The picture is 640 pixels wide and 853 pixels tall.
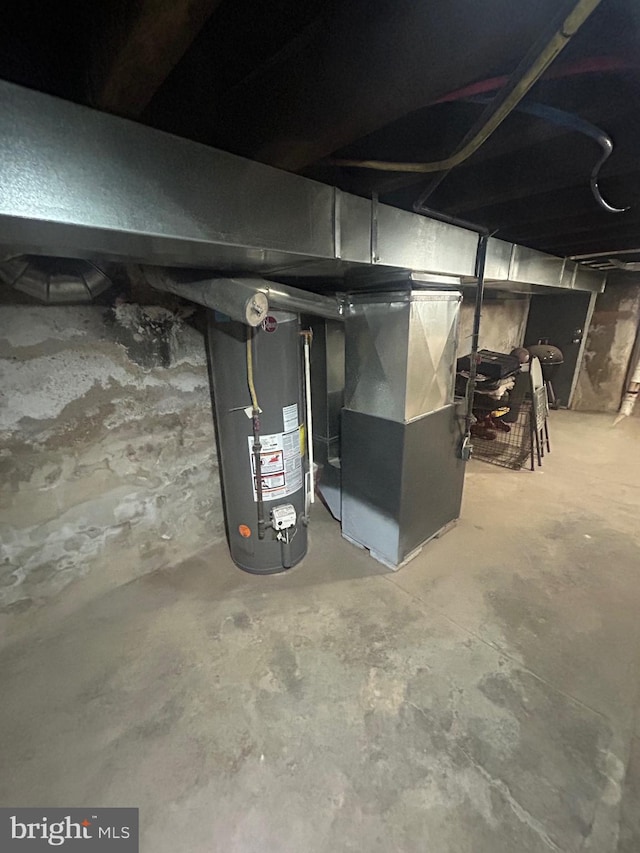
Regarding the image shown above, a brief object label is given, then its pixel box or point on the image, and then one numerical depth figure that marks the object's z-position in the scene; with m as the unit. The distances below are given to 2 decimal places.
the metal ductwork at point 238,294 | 1.37
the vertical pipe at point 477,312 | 1.89
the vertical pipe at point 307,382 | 2.01
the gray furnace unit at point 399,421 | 1.84
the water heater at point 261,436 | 1.76
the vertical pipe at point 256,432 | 1.73
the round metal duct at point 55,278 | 1.36
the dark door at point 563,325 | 4.70
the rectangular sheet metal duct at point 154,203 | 0.67
